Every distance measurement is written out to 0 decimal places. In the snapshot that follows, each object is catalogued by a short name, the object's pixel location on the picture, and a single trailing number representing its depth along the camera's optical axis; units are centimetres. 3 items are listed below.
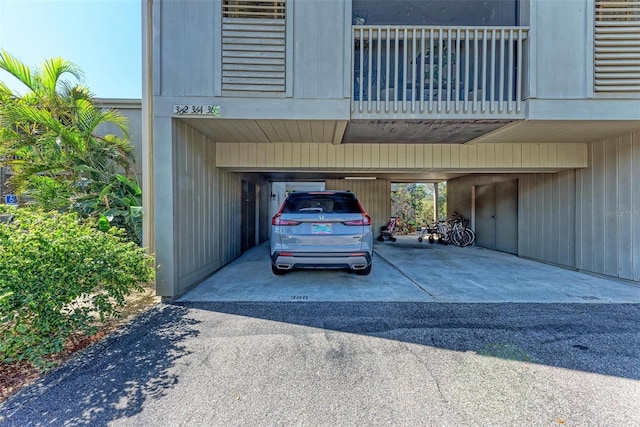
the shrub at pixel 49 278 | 218
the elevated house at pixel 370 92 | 385
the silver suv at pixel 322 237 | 411
